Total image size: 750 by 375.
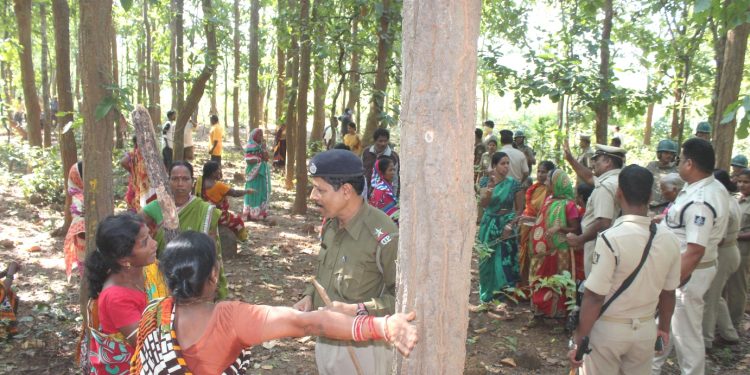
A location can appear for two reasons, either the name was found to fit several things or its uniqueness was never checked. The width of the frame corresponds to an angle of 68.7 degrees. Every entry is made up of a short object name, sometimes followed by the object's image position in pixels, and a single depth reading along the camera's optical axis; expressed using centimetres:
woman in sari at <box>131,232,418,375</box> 205
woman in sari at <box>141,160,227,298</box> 405
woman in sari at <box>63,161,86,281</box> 512
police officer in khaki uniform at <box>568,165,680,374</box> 303
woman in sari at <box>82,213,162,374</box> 273
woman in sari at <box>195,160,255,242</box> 722
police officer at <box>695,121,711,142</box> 775
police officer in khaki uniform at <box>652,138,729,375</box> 385
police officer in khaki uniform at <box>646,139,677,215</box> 666
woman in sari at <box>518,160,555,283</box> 620
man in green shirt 275
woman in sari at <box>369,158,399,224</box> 622
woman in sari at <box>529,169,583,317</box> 561
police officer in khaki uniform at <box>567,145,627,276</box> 478
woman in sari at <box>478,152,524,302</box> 636
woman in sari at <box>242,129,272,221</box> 984
